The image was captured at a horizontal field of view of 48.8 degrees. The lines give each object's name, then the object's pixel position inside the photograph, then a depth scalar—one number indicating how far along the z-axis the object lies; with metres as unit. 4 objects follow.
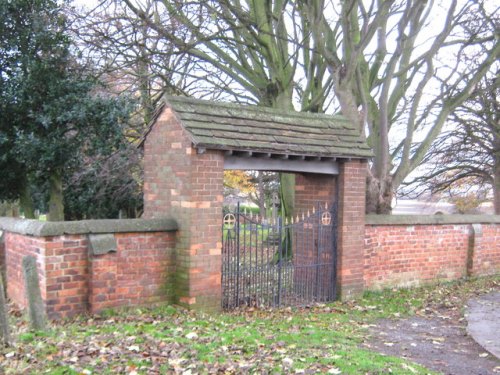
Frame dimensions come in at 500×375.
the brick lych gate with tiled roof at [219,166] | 8.12
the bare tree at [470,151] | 18.28
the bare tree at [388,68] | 11.09
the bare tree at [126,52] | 12.31
